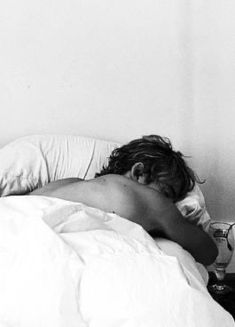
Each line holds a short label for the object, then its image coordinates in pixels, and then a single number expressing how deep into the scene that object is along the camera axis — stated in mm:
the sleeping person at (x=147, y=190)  1677
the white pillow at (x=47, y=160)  1974
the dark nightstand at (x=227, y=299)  2010
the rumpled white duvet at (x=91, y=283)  1118
